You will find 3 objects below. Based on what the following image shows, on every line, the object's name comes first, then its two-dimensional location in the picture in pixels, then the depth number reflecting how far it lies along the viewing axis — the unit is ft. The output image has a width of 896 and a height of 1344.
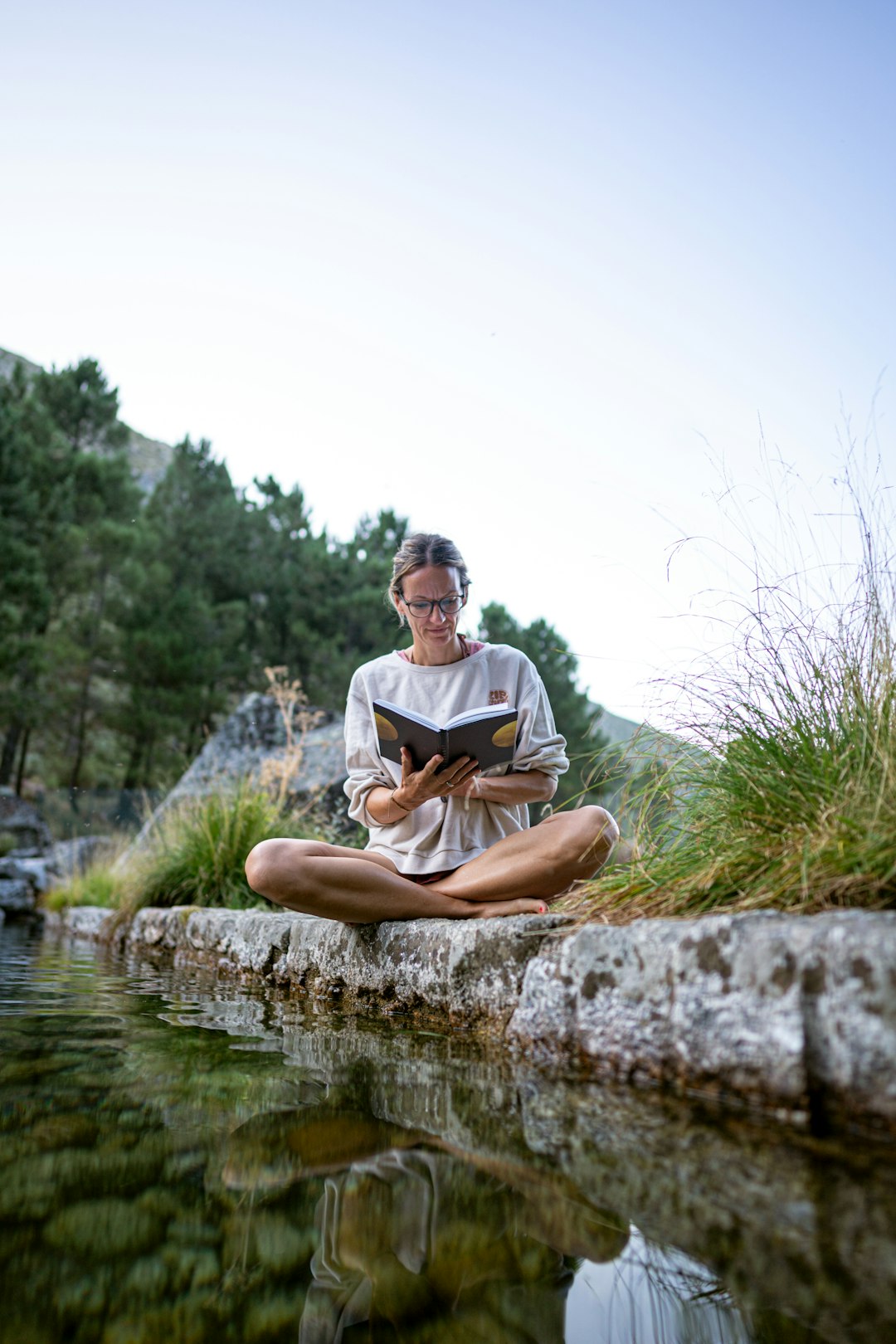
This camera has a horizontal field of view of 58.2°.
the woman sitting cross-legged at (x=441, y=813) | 7.13
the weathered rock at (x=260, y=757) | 19.51
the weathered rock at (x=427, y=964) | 5.91
